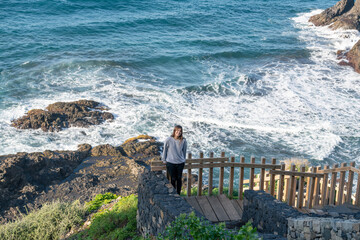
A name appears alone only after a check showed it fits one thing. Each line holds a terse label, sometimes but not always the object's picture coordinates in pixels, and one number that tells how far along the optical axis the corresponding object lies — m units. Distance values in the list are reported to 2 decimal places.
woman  8.27
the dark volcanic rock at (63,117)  19.83
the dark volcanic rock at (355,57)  29.55
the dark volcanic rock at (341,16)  41.28
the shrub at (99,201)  11.64
